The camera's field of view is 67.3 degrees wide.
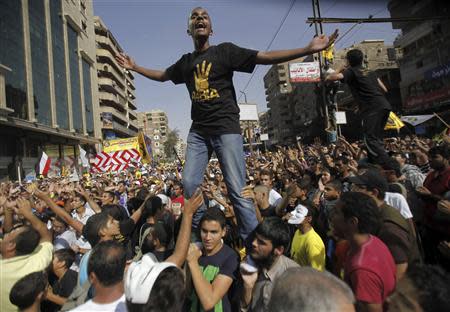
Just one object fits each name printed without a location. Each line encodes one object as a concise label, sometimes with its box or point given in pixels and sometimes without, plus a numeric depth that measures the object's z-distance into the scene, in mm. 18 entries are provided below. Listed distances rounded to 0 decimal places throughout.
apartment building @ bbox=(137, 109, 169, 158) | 152375
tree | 88025
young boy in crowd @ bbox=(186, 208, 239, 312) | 2359
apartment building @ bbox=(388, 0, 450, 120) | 28094
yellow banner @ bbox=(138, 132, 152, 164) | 14164
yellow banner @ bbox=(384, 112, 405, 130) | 11196
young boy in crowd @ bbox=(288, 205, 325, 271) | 3309
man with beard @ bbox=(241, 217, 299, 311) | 2473
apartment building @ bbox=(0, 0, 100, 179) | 31562
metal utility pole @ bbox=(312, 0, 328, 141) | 9719
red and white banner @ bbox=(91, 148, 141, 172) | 14867
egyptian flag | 12730
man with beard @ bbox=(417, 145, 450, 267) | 3809
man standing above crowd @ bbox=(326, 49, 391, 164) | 3936
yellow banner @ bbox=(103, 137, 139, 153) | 14977
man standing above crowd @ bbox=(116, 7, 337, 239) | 2992
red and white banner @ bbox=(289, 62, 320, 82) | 19125
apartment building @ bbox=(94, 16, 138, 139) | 62375
